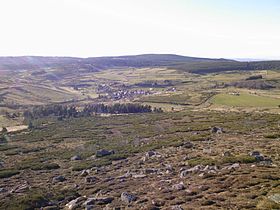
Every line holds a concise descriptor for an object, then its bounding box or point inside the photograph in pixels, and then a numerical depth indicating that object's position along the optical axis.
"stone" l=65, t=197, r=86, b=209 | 20.40
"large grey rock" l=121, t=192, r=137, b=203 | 19.86
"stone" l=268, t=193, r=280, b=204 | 16.21
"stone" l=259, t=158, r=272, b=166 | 24.44
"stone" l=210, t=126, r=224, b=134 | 46.63
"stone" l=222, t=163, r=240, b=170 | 23.84
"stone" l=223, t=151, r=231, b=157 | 28.73
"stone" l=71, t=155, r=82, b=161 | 38.60
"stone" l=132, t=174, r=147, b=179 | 25.75
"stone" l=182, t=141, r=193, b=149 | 36.66
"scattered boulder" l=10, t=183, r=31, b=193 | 26.20
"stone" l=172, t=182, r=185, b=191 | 20.90
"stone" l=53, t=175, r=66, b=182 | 28.78
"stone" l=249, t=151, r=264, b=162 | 26.14
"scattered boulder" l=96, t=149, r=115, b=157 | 38.12
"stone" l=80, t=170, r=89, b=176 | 29.84
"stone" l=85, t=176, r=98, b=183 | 26.78
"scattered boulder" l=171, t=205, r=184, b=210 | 16.99
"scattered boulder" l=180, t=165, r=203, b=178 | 24.28
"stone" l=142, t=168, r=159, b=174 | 26.87
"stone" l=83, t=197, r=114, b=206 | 20.24
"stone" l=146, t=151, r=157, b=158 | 34.06
